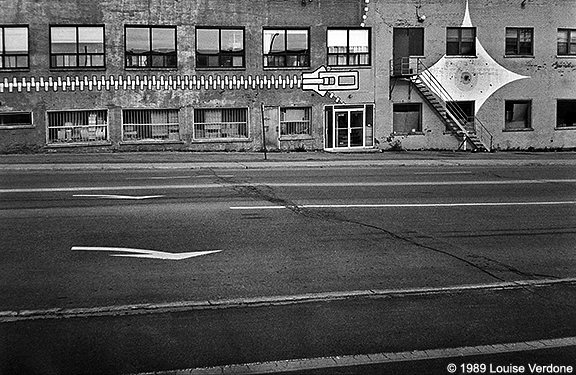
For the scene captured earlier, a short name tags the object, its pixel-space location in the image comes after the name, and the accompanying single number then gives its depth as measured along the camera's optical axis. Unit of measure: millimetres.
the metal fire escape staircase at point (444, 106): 36656
